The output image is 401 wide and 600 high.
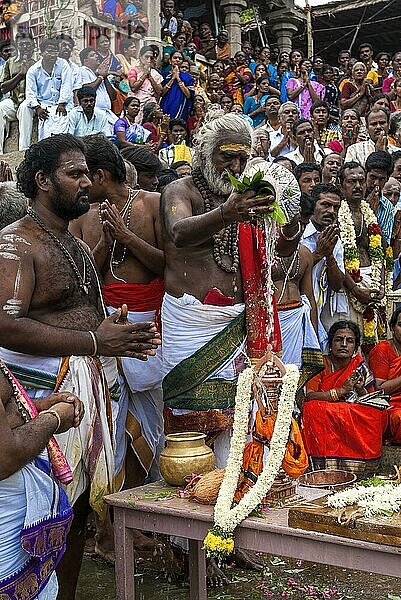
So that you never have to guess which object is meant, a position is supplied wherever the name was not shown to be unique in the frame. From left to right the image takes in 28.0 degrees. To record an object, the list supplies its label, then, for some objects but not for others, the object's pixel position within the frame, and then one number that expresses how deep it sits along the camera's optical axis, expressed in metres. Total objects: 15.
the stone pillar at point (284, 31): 20.56
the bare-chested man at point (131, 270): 4.40
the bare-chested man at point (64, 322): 3.40
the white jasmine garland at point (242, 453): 3.06
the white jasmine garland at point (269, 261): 3.56
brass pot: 3.46
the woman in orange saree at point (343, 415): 5.73
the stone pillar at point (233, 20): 18.55
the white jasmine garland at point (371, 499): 2.81
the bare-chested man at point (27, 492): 2.57
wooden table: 2.75
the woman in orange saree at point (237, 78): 14.13
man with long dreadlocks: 4.02
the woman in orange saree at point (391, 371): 5.91
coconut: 3.21
